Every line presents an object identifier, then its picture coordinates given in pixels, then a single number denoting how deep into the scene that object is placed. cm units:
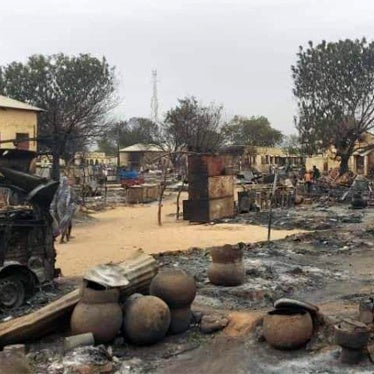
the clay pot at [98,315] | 750
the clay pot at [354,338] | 657
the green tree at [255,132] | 6912
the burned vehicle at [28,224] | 1000
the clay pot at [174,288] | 802
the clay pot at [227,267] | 1061
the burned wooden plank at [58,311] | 770
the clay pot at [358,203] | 2702
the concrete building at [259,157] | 5568
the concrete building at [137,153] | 6594
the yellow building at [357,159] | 4828
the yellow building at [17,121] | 2903
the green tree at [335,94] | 4306
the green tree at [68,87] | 4309
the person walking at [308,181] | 3288
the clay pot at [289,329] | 719
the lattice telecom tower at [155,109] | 7136
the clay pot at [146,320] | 756
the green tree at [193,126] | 4656
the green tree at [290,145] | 6239
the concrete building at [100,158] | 6956
